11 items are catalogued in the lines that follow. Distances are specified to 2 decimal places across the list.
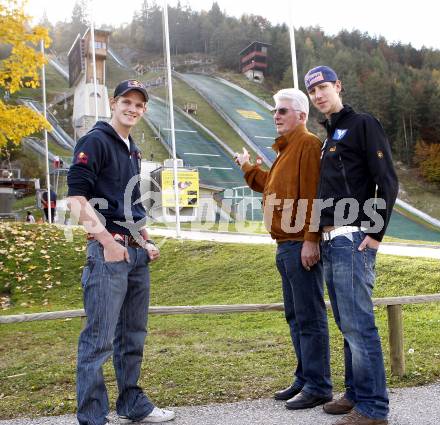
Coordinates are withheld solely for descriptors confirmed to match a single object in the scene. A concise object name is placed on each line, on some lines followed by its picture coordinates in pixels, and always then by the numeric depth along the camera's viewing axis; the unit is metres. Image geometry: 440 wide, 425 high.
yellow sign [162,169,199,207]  18.03
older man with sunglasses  3.65
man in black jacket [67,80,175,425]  3.15
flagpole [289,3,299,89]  10.23
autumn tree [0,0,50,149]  11.33
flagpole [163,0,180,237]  15.00
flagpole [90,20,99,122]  19.31
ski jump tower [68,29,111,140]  47.22
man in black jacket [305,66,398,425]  3.24
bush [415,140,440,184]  45.38
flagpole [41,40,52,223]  21.72
